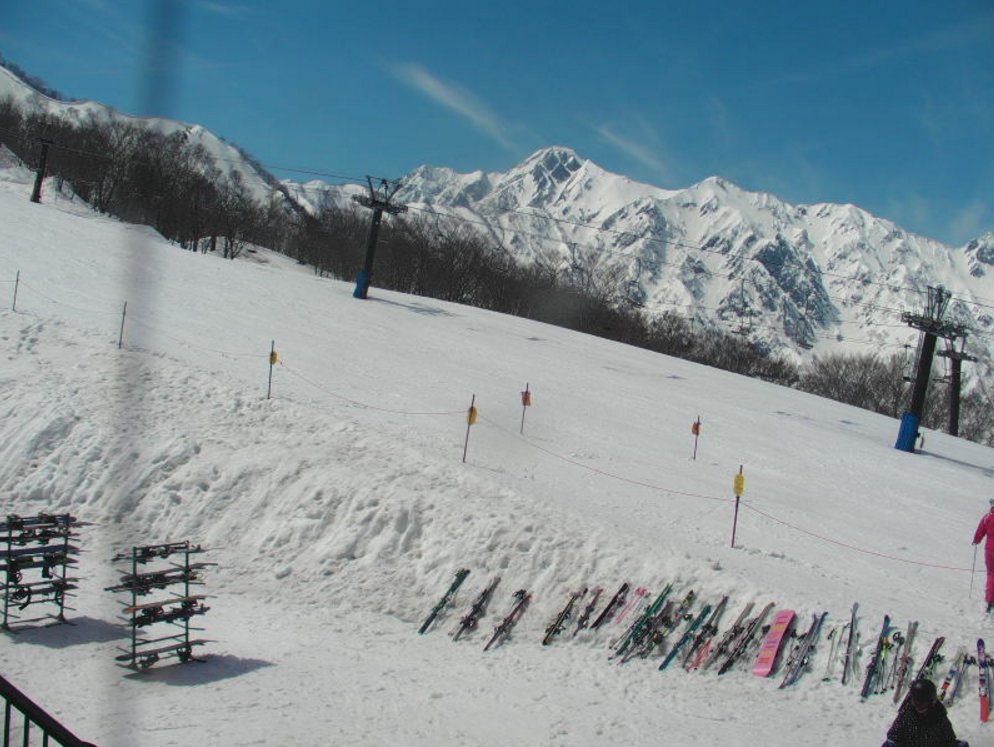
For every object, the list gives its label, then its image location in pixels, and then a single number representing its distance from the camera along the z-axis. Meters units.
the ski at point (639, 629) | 11.80
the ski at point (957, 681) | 10.09
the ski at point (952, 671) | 10.16
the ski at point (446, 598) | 12.66
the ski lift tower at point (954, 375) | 51.62
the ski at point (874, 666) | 10.41
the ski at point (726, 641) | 11.34
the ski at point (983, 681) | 9.76
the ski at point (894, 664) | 10.46
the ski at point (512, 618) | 12.21
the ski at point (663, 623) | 11.75
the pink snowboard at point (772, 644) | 11.00
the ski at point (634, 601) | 12.39
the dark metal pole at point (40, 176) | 50.03
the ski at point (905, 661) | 10.35
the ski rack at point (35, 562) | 11.11
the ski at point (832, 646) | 10.82
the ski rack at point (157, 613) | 10.37
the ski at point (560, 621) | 12.14
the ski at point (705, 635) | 11.52
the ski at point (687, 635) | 11.48
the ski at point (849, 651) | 10.70
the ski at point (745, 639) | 11.19
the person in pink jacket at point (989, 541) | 12.59
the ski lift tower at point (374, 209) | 39.50
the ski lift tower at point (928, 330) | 30.70
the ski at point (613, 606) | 12.27
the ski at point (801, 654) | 10.81
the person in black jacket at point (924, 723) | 6.66
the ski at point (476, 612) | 12.52
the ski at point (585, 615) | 12.30
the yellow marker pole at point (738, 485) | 15.24
